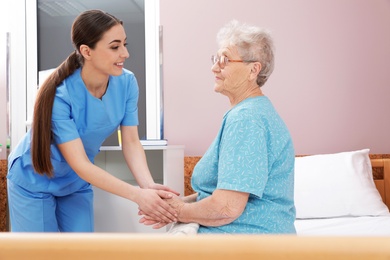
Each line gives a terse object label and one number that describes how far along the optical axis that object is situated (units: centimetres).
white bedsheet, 242
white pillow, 278
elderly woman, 142
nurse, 203
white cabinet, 304
